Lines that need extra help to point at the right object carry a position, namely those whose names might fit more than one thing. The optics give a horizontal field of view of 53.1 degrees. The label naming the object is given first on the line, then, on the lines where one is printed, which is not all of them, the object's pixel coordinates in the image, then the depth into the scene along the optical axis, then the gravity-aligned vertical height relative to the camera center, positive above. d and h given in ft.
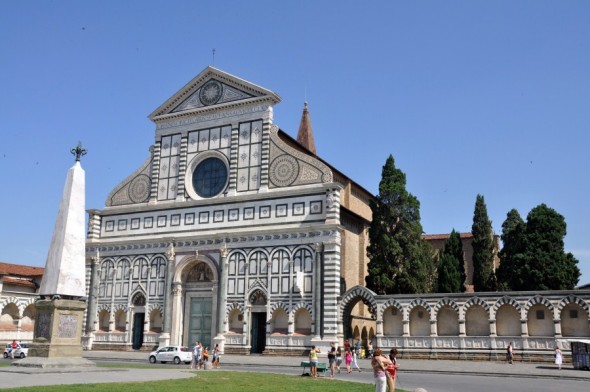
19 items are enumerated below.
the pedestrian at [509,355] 101.39 -4.78
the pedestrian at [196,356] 92.54 -5.29
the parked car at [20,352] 121.70 -6.67
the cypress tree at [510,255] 129.08 +15.71
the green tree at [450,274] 131.50 +11.29
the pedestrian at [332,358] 81.30 -4.73
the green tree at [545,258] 124.88 +14.57
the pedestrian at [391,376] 44.95 -3.84
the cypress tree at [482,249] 140.15 +18.25
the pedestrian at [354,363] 97.68 -6.35
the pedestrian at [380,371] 43.70 -3.40
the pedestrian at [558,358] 93.25 -4.78
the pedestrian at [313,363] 78.28 -5.13
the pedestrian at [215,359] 98.39 -6.07
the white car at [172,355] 111.75 -6.35
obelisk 68.33 +2.53
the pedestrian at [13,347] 121.26 -5.87
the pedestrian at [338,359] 93.50 -5.46
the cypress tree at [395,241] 123.65 +17.50
